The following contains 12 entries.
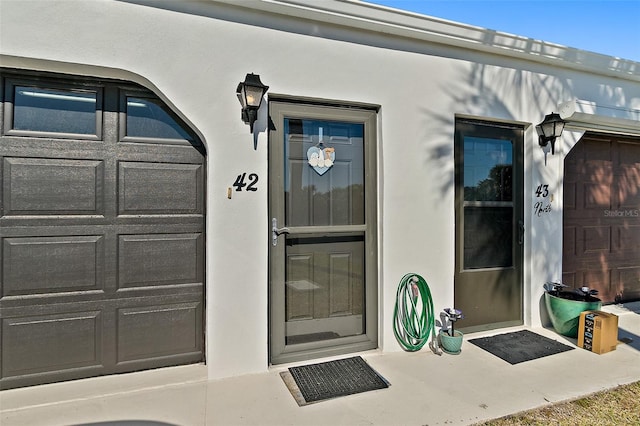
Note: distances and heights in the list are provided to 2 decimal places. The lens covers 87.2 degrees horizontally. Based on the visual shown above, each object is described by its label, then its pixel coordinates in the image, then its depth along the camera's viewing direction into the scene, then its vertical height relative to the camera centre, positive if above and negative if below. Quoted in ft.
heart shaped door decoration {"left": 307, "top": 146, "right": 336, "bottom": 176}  9.04 +1.56
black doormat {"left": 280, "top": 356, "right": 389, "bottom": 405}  7.34 -3.85
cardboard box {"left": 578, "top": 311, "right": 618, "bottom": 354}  9.28 -3.19
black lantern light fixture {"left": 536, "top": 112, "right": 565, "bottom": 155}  10.65 +2.87
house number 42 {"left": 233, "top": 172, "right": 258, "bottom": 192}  8.11 +0.80
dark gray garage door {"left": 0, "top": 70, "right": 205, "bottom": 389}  7.35 -0.41
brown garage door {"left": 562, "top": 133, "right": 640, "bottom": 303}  12.42 +0.07
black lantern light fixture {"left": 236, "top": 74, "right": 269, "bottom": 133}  7.67 +2.81
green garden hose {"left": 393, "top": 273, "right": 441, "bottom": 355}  9.43 -2.75
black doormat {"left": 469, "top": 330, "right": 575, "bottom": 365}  9.18 -3.74
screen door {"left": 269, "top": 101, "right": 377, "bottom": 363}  8.64 -0.41
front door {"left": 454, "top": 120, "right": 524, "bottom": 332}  10.57 -0.23
